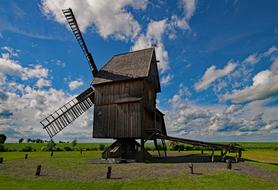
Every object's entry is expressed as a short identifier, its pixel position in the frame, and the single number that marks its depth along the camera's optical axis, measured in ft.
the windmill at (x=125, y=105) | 82.84
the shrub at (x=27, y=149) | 179.52
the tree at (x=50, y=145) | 181.60
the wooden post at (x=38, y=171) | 53.21
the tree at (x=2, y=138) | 257.48
